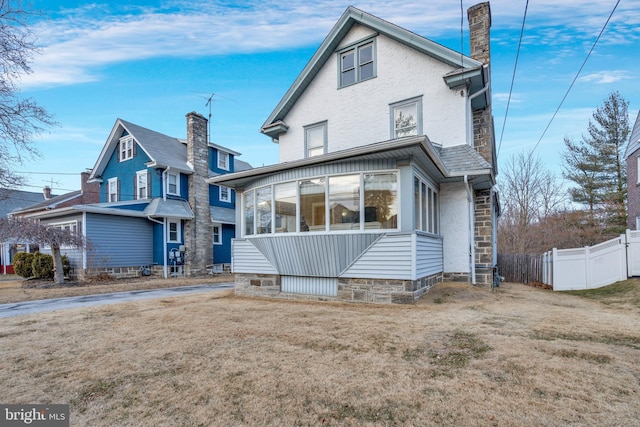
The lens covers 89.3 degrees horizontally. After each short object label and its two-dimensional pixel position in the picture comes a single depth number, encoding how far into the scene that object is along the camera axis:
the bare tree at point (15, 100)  9.98
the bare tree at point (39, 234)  12.30
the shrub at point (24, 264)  15.97
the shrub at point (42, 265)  15.30
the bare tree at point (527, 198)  21.59
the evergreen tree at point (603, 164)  20.61
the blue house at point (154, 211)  15.53
